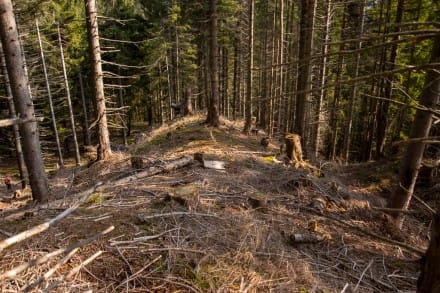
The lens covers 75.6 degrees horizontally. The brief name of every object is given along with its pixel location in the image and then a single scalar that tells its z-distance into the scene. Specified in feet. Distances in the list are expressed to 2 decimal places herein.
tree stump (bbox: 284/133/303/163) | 25.76
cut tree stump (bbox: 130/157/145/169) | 19.89
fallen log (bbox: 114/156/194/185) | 17.57
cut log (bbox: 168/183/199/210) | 13.33
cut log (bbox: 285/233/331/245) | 12.32
